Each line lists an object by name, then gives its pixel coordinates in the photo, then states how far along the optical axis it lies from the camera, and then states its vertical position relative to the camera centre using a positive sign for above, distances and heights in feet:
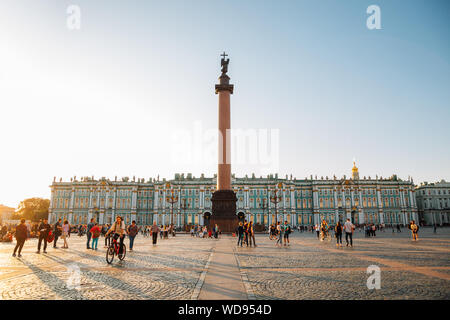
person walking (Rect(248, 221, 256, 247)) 60.95 -3.56
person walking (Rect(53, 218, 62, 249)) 58.40 -3.89
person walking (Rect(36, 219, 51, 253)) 49.43 -3.44
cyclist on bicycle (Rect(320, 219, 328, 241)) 79.82 -4.56
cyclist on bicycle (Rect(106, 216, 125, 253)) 36.45 -2.43
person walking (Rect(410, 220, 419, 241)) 73.20 -4.39
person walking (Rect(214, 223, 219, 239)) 90.40 -6.27
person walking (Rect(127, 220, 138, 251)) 51.12 -3.71
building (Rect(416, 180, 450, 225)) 302.43 +9.05
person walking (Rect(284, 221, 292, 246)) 68.28 -4.41
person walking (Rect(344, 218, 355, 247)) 58.39 -3.31
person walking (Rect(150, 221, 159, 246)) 66.08 -4.65
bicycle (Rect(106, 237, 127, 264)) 35.01 -4.71
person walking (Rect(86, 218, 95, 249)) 56.65 -3.57
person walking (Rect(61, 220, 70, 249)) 58.44 -3.99
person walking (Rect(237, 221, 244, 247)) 60.70 -4.13
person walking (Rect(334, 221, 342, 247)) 62.52 -4.01
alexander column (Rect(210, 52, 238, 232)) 101.35 +8.27
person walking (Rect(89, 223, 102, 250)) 54.34 -3.94
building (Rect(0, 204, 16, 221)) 481.87 -1.16
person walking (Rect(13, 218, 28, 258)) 43.39 -3.49
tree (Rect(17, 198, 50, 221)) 304.91 +2.55
